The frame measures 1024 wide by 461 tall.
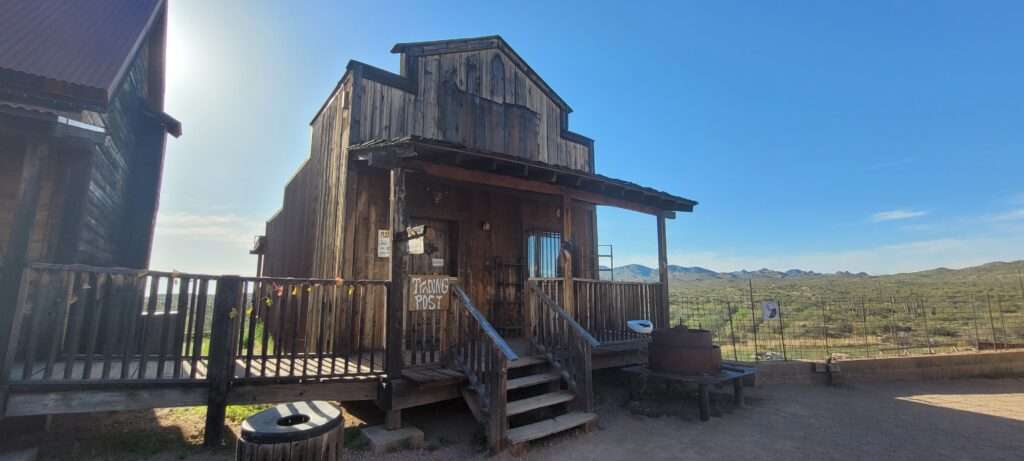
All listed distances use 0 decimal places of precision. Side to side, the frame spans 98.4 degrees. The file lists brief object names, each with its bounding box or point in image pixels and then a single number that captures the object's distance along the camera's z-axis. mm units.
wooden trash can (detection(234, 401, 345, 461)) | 2484
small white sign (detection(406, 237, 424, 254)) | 5117
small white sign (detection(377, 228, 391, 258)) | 6555
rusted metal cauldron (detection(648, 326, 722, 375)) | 6520
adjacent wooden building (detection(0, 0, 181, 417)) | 4211
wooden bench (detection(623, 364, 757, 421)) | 6152
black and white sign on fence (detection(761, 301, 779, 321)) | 8977
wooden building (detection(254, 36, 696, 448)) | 5301
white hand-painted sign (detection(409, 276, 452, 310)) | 5309
